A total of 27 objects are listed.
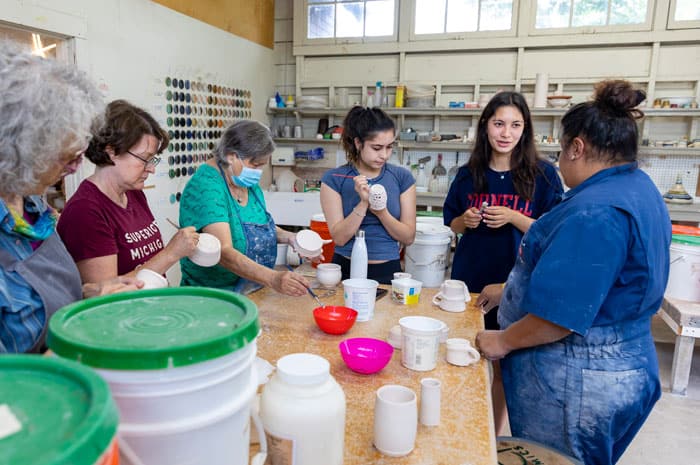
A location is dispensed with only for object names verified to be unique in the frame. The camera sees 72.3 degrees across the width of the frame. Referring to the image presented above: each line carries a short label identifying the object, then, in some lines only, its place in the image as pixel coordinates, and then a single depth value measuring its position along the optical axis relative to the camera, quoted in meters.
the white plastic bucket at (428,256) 3.53
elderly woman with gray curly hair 0.89
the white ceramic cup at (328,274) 1.97
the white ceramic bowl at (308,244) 2.03
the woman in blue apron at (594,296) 1.26
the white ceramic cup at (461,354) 1.38
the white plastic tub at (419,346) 1.31
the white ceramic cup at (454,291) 1.84
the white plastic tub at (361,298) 1.68
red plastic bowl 1.54
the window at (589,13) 4.49
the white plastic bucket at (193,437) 0.58
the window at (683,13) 4.36
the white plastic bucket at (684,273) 2.82
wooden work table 0.99
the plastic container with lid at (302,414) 0.77
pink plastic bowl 1.26
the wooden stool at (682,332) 2.75
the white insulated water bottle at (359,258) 1.93
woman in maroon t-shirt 1.48
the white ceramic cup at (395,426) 0.95
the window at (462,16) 4.77
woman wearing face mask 1.87
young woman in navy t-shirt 2.25
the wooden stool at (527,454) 1.37
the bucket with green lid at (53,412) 0.42
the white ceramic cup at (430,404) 1.07
